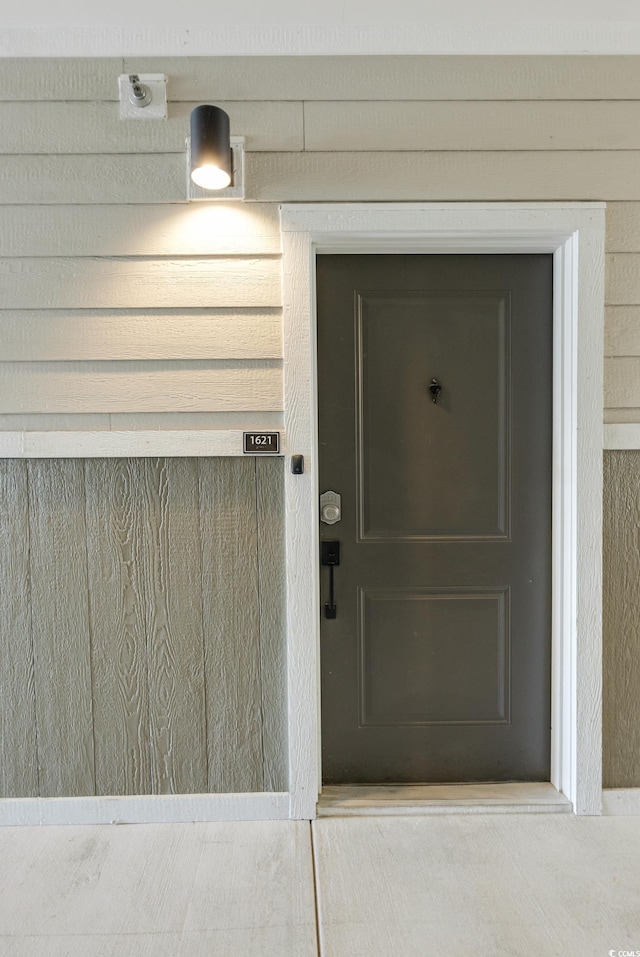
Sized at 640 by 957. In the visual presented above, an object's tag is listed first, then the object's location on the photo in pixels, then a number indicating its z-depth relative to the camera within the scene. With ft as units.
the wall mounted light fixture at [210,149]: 5.71
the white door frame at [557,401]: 6.65
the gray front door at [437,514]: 7.07
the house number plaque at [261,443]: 6.75
